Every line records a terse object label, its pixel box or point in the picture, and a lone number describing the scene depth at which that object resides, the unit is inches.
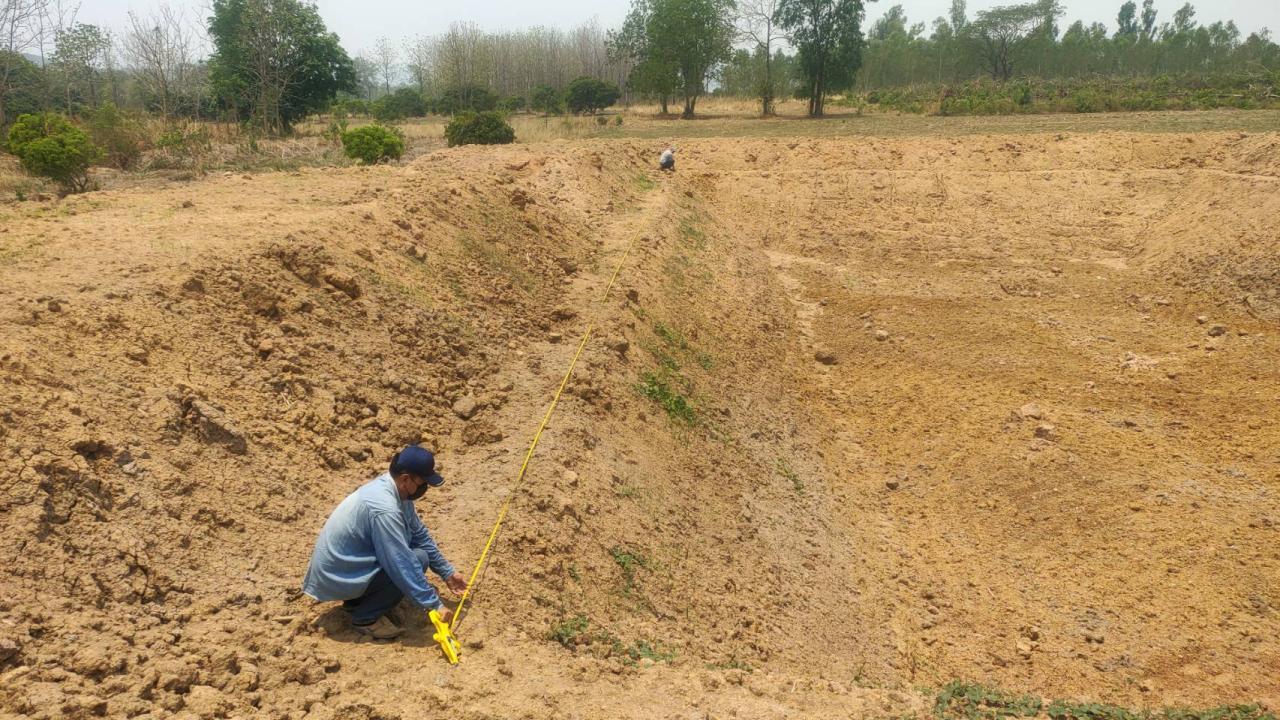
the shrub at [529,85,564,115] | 1531.7
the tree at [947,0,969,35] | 2618.1
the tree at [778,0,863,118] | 1291.8
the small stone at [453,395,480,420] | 265.3
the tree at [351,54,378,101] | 2735.2
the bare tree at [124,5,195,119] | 827.4
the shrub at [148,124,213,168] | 571.2
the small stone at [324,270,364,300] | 281.0
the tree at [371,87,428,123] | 1443.2
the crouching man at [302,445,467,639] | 153.8
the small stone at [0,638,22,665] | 128.6
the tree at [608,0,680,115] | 1405.0
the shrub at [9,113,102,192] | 401.4
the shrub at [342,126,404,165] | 581.6
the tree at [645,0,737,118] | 1393.9
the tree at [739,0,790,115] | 1376.7
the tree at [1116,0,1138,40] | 3973.9
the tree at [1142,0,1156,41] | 3836.1
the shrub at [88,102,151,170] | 550.3
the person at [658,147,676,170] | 750.5
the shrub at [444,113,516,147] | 740.0
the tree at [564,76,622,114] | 1487.5
